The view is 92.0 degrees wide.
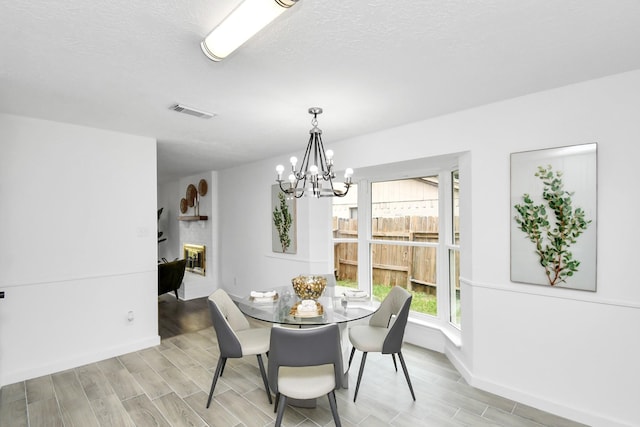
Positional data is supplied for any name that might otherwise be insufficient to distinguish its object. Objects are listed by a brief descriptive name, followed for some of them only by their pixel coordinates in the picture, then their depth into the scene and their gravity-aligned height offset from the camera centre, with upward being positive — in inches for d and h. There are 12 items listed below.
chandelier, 91.7 +10.6
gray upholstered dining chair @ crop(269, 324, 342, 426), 73.5 -35.9
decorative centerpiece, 104.3 -25.6
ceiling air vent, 102.9 +35.0
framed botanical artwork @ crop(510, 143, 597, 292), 85.8 -1.5
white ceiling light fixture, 47.9 +32.2
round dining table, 90.0 -31.3
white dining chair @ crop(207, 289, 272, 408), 90.7 -40.6
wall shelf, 239.1 -4.5
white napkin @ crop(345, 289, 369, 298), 109.3 -29.3
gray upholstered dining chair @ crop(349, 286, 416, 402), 94.3 -41.3
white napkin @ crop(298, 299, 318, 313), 92.7 -28.8
